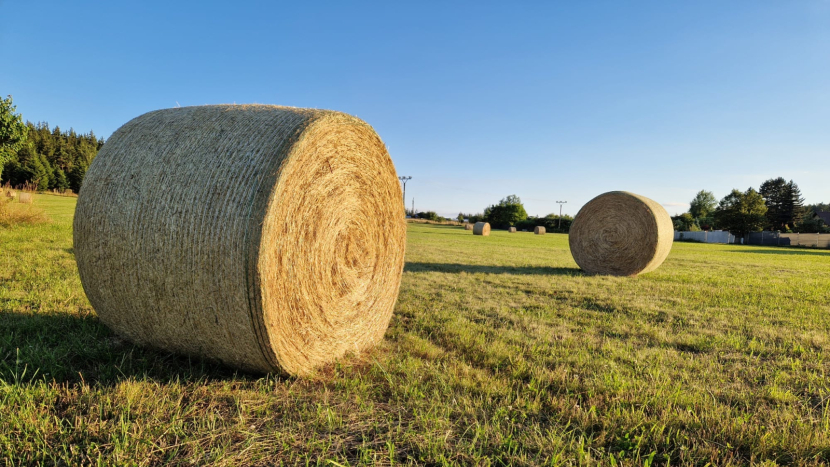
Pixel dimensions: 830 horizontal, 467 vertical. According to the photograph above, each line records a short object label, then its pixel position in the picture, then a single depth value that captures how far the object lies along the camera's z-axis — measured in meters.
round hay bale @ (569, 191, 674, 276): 10.81
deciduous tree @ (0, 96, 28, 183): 23.22
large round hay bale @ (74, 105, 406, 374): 2.98
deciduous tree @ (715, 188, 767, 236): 52.12
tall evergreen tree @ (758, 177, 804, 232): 69.81
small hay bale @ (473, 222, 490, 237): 39.22
